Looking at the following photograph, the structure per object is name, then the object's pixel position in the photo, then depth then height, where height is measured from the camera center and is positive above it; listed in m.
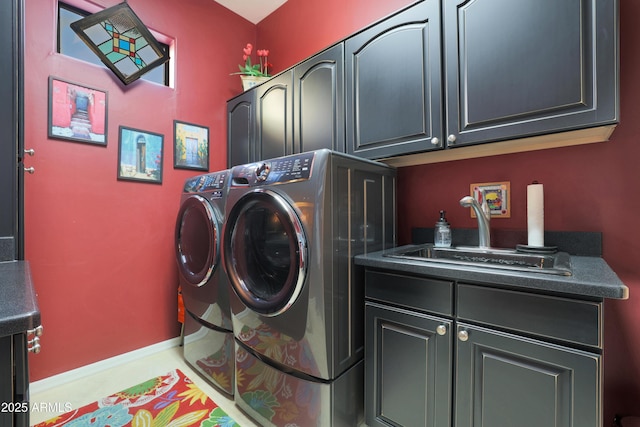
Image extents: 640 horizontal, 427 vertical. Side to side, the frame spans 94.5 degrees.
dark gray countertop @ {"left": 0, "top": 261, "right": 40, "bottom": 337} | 0.50 -0.18
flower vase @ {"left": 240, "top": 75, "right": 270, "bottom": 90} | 2.43 +1.12
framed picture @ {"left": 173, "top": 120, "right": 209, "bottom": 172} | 2.41 +0.59
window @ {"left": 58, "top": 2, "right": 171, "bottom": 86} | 2.02 +1.23
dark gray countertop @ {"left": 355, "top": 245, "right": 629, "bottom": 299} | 0.82 -0.20
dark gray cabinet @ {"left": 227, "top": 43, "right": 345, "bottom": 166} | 1.78 +0.72
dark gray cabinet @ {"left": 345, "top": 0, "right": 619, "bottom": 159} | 1.05 +0.61
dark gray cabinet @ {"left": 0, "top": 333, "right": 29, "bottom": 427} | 0.54 -0.32
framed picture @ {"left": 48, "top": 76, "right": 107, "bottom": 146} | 1.88 +0.69
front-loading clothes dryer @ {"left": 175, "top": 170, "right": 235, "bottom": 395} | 1.77 -0.40
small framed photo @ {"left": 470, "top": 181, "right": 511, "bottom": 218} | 1.55 +0.10
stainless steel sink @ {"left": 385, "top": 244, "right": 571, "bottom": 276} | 1.16 -0.19
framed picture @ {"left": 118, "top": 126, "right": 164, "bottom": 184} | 2.15 +0.46
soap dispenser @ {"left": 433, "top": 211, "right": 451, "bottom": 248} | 1.65 -0.10
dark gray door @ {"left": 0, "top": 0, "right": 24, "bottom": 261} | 1.17 +0.36
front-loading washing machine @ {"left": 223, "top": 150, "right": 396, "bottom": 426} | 1.26 -0.30
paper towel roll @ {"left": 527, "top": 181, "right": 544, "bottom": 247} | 1.37 +0.01
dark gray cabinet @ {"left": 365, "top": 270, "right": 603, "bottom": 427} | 0.88 -0.49
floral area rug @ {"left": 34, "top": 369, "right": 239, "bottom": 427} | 1.54 -1.07
